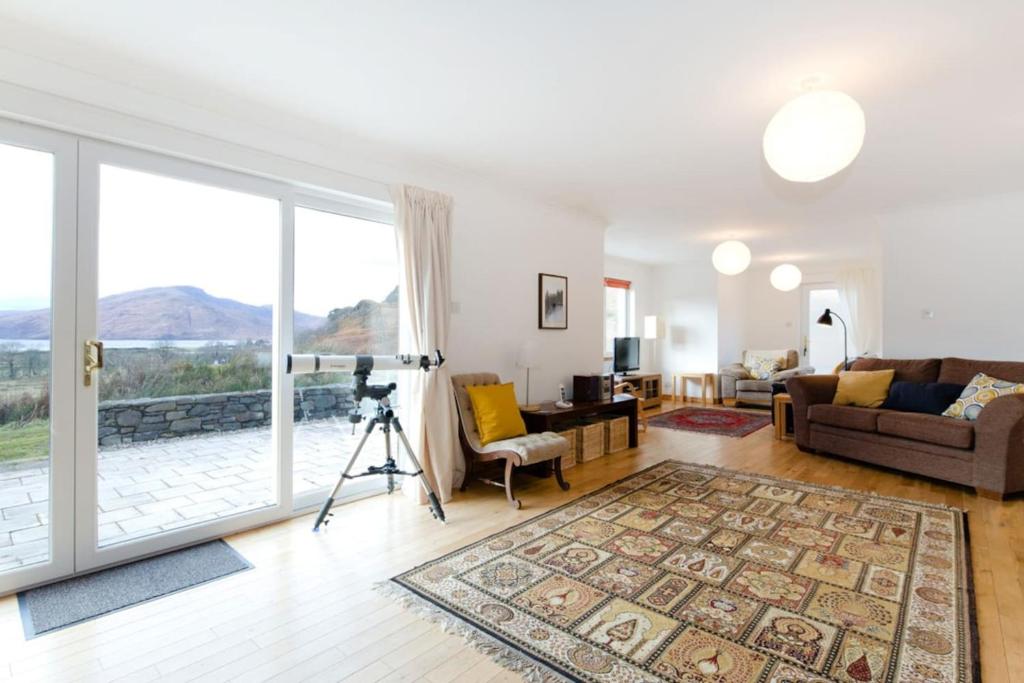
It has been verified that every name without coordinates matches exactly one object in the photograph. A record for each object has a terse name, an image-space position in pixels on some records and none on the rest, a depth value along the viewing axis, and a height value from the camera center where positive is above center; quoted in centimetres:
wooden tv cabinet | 765 -69
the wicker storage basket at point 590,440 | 453 -91
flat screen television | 750 -17
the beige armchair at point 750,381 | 775 -60
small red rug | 606 -104
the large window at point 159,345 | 231 -1
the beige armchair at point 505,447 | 338 -73
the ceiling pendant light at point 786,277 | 626 +85
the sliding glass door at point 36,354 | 225 -5
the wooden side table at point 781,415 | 550 -80
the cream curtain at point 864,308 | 811 +59
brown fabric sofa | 350 -73
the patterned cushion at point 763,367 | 798 -38
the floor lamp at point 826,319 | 623 +32
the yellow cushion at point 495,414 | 365 -53
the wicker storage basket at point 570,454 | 439 -100
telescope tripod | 303 -64
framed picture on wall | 478 +41
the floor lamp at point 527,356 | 428 -11
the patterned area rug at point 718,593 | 177 -112
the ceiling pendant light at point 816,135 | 216 +94
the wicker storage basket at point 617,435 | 486 -91
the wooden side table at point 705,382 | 838 -65
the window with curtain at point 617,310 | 816 +57
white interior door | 870 +20
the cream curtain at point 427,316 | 348 +19
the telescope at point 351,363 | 273 -12
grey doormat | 208 -114
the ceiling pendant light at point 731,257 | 492 +87
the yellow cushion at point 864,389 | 465 -42
